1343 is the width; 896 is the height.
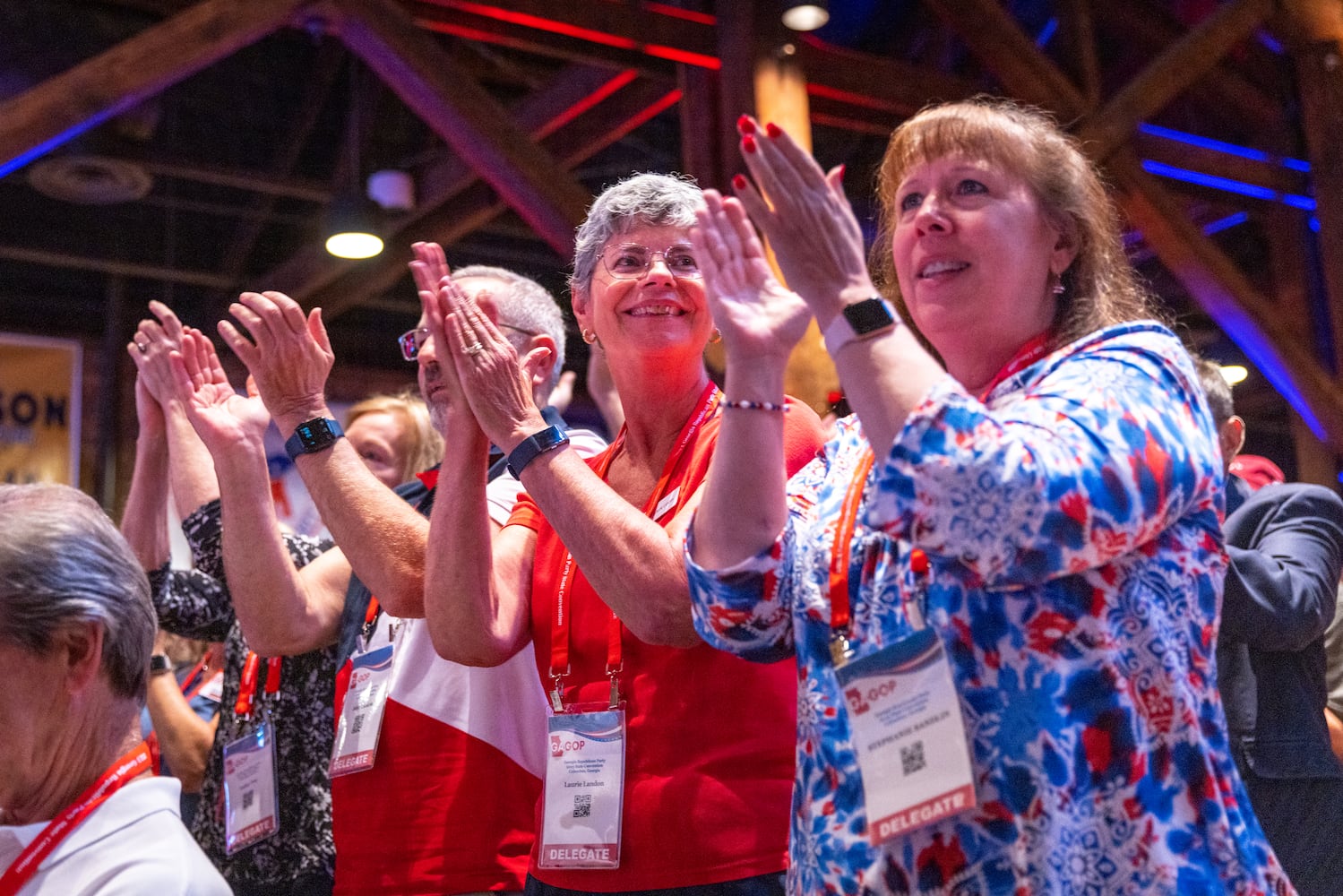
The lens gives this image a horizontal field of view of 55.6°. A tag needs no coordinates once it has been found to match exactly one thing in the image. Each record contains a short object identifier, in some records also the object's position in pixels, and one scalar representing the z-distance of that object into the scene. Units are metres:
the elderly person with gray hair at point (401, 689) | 1.90
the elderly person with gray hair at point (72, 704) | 1.25
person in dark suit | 2.24
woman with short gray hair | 1.54
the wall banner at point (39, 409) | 6.83
